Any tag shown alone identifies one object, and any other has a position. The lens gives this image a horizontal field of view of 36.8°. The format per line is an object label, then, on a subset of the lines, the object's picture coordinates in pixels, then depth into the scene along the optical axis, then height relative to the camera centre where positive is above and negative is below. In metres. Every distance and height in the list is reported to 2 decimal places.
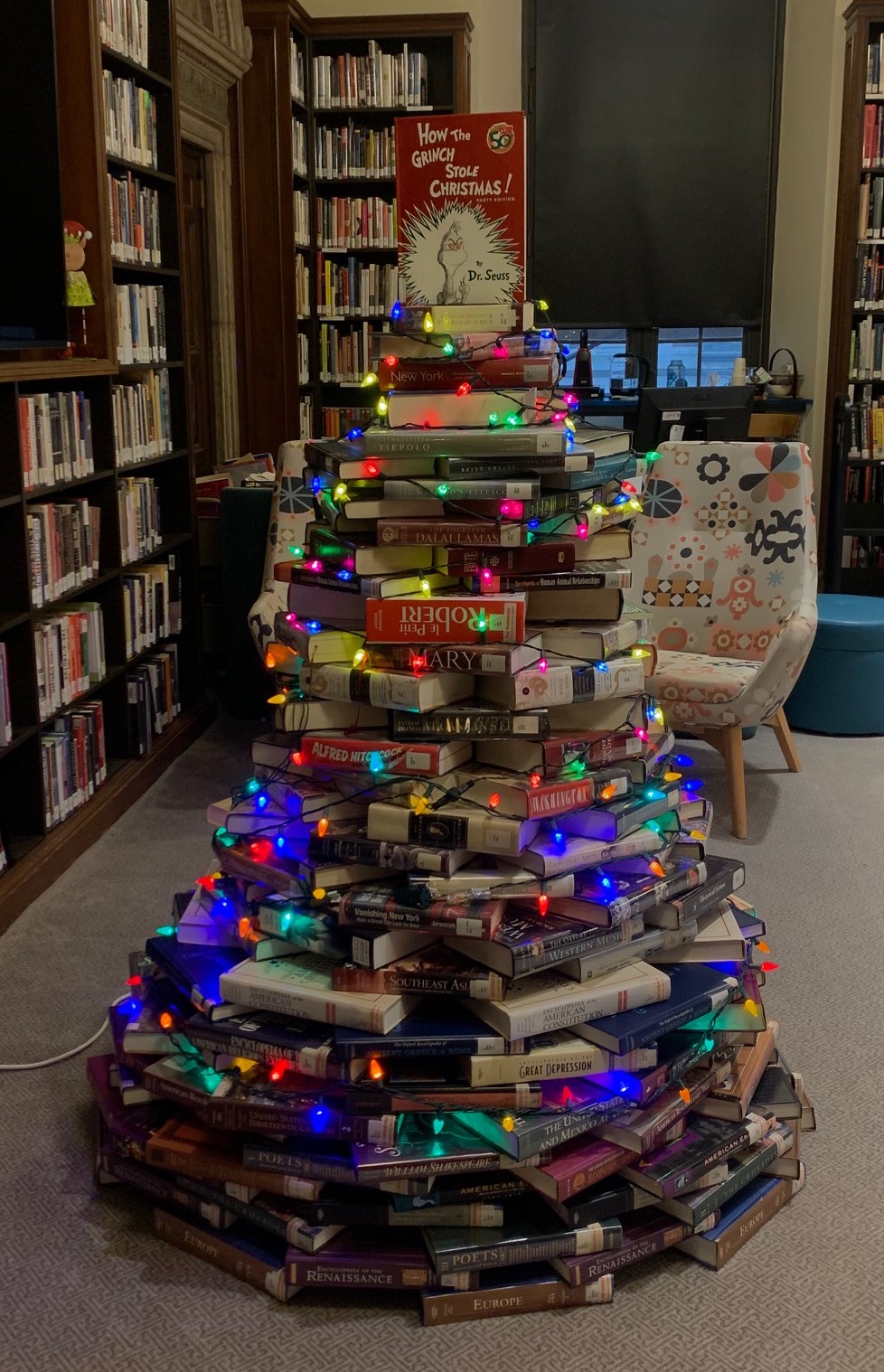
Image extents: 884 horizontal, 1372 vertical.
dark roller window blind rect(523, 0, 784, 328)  6.95 +1.22
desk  6.66 -0.11
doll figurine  3.54 +0.33
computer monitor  4.69 -0.09
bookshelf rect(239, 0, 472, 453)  5.90 +0.96
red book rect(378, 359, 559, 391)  2.08 +0.03
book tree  1.80 -0.81
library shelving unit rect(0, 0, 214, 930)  3.07 -0.25
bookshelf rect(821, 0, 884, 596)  6.28 +0.31
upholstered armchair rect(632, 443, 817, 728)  3.86 -0.46
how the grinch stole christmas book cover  2.02 +0.28
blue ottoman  4.27 -0.93
